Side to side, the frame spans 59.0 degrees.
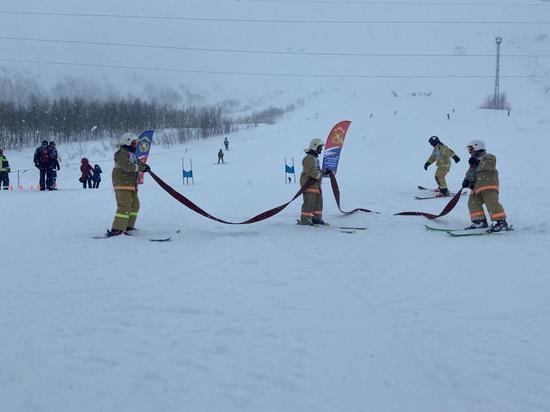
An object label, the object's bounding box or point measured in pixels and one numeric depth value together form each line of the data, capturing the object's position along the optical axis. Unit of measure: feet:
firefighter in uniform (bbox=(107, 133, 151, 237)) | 27.12
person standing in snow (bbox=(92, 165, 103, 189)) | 69.26
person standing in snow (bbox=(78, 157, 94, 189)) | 64.28
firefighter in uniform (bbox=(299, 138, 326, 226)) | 30.91
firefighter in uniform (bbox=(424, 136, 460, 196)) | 45.01
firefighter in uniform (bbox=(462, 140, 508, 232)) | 27.39
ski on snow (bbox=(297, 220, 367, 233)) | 29.24
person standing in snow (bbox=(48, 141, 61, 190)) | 51.95
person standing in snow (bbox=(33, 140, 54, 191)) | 51.03
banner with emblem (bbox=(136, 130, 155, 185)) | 47.98
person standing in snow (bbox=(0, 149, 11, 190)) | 54.12
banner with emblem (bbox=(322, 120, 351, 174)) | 44.75
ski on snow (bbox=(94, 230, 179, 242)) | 25.90
